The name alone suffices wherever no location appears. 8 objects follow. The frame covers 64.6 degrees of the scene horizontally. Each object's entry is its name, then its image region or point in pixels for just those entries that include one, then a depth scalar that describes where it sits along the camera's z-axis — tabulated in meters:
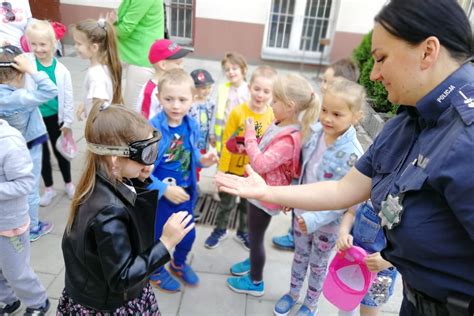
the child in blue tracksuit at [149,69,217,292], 2.49
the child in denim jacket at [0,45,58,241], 2.40
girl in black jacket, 1.50
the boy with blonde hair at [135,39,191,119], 3.17
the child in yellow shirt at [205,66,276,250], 2.62
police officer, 1.06
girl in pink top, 2.21
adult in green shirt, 3.10
